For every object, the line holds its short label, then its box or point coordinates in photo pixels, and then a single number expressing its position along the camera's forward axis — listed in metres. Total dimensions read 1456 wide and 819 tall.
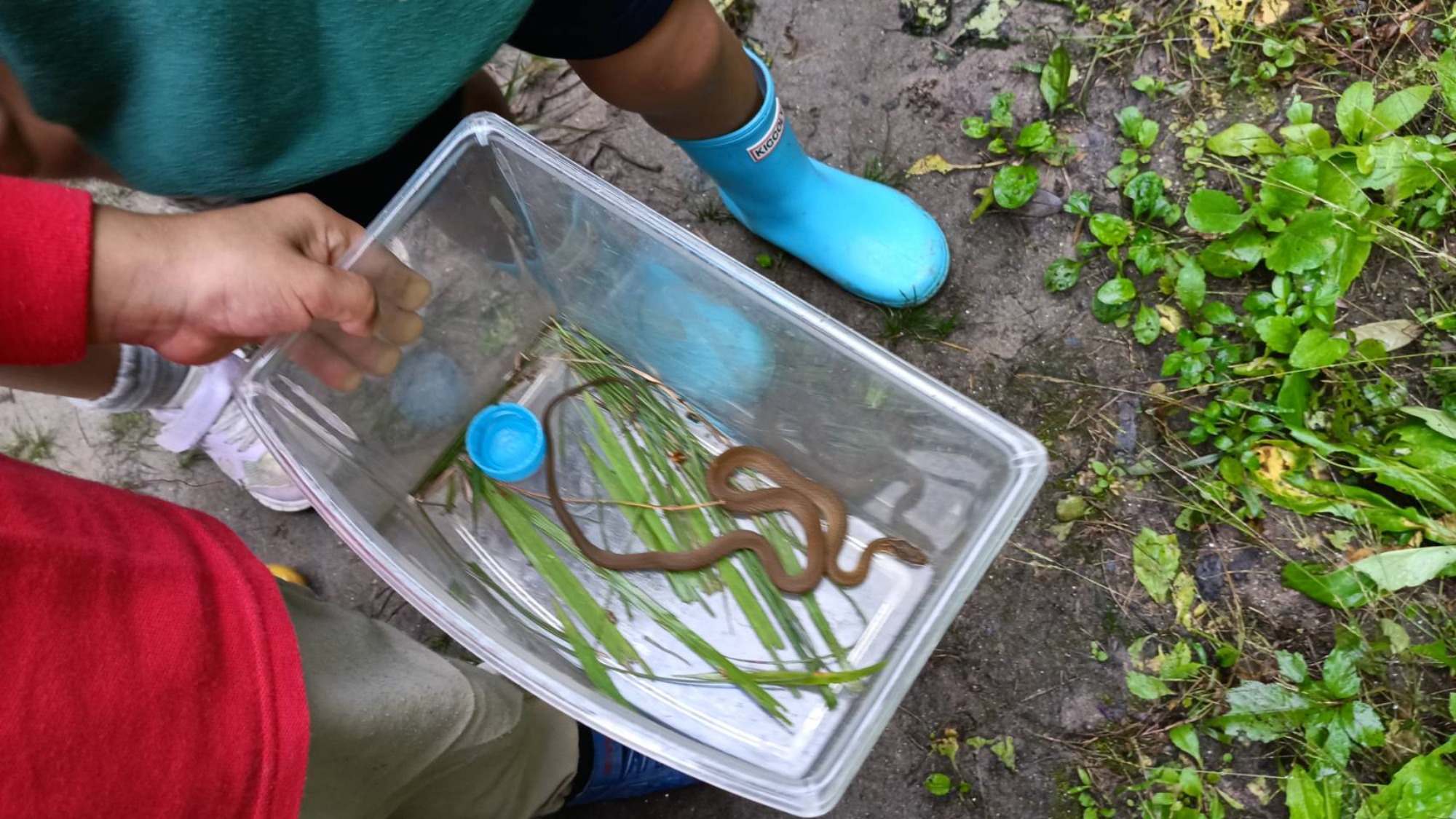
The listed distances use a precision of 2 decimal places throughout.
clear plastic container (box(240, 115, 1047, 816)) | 0.58
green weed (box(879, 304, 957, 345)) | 0.78
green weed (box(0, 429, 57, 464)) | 0.83
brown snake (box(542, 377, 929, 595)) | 0.70
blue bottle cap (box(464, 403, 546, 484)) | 0.71
